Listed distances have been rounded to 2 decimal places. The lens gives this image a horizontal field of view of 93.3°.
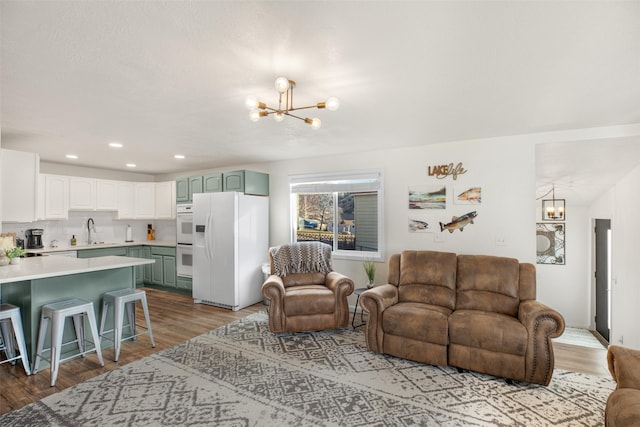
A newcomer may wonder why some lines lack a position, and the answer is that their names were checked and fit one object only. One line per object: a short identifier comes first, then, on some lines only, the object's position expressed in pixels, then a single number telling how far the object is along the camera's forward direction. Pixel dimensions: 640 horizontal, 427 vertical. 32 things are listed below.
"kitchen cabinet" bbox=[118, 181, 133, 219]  5.91
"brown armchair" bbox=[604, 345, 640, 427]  1.39
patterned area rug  2.09
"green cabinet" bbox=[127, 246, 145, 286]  5.84
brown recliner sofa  2.48
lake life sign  3.82
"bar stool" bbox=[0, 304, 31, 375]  2.54
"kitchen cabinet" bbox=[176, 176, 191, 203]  5.36
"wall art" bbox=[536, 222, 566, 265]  6.20
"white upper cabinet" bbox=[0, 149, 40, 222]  3.53
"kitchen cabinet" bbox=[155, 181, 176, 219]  6.07
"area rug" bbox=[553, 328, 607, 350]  5.02
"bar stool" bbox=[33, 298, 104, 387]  2.48
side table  3.89
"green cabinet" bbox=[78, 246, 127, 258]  5.18
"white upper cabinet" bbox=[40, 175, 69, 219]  4.95
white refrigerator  4.56
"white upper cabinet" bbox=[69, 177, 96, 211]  5.25
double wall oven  5.26
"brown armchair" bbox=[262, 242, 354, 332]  3.49
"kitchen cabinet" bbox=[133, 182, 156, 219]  6.14
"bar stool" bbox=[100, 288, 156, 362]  2.92
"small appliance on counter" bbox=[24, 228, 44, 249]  4.95
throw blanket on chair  4.05
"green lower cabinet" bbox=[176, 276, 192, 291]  5.31
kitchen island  2.68
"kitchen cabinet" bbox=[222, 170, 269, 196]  4.76
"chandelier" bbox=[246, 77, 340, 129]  1.88
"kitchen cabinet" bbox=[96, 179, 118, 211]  5.60
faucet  5.77
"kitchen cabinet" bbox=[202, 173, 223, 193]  5.01
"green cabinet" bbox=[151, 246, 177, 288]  5.58
